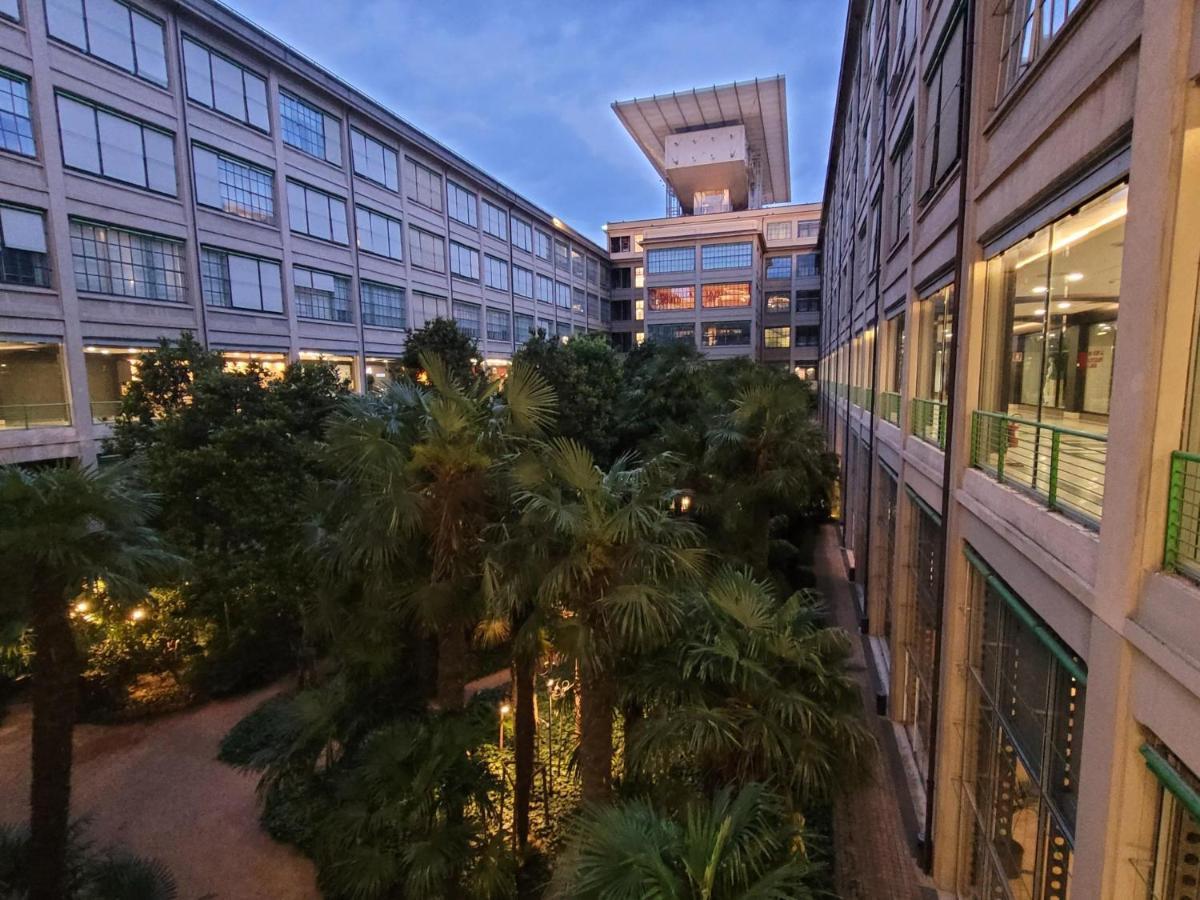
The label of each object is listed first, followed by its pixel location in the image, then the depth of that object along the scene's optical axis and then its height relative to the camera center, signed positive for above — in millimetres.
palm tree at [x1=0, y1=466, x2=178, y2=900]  7180 -2368
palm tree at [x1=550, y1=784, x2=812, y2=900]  4406 -3646
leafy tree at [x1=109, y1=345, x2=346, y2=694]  12688 -1816
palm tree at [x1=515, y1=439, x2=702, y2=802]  6715 -2123
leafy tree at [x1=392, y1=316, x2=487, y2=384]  20281 +1183
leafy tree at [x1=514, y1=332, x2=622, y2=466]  21250 -402
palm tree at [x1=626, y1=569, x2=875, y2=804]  5988 -3374
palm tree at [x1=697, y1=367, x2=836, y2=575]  13992 -2138
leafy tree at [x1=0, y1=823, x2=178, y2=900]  7742 -6444
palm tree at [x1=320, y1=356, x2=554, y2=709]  7574 -1481
